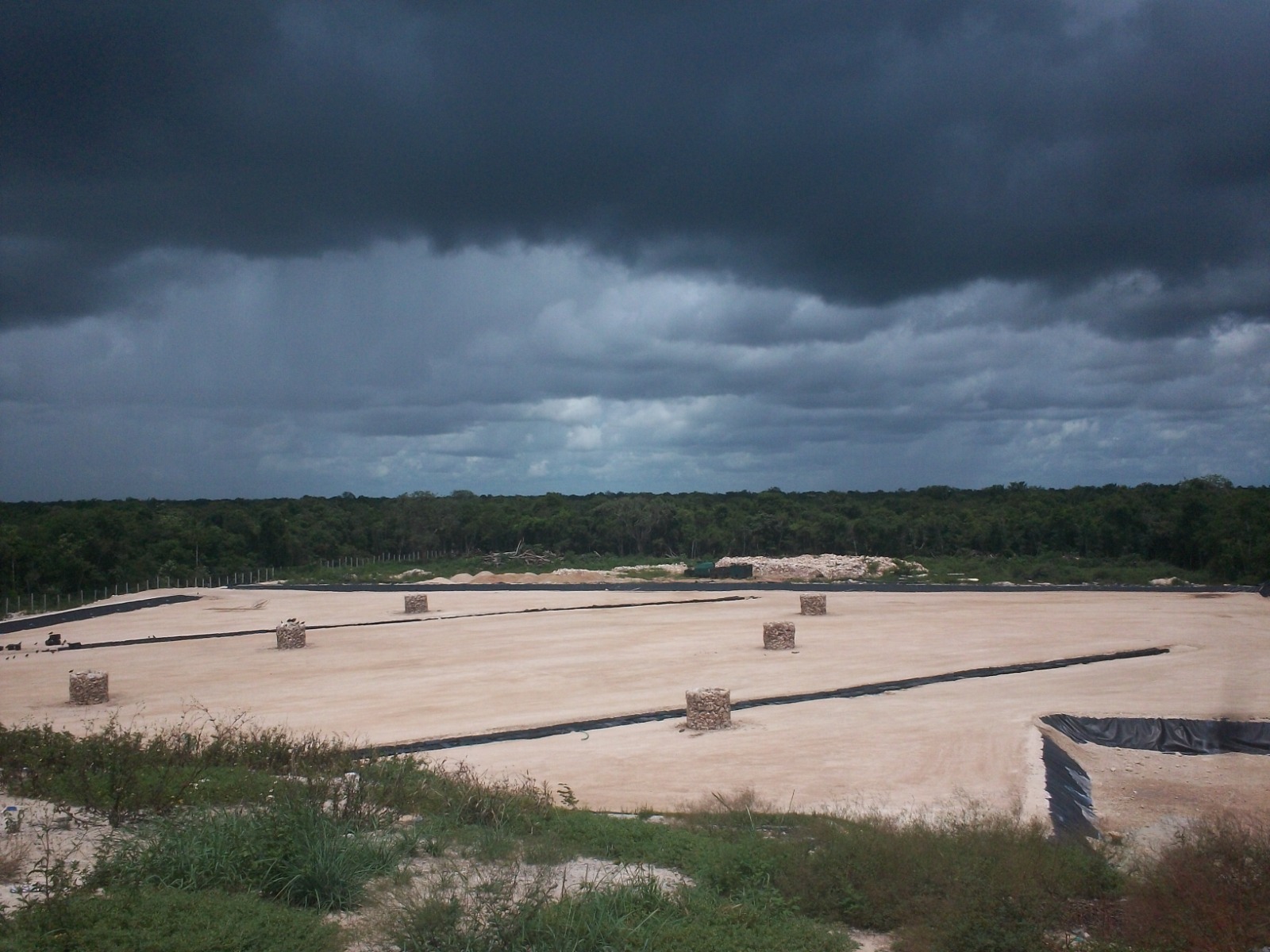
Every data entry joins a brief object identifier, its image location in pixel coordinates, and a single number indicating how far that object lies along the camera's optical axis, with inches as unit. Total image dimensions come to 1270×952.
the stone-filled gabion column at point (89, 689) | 864.3
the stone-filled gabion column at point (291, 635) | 1240.8
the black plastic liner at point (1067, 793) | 485.8
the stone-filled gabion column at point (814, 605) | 1486.2
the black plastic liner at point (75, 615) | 1536.7
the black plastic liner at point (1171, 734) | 708.0
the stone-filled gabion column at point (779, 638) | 1110.4
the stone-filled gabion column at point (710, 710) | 709.9
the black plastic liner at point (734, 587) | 1873.8
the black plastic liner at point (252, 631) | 1288.4
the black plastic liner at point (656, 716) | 678.5
